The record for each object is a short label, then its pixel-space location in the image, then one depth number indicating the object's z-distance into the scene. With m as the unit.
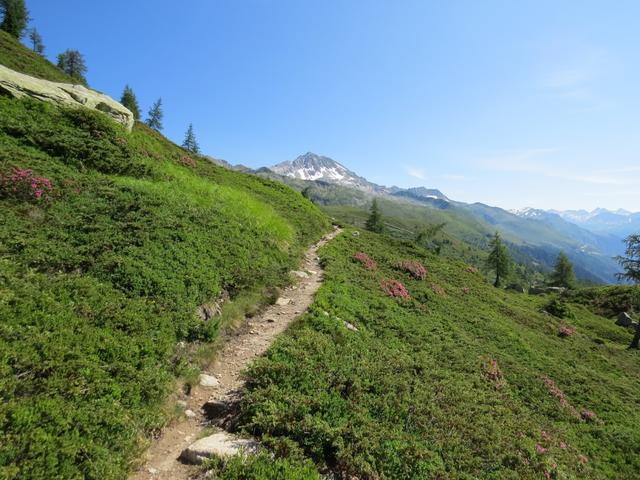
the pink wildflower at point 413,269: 31.70
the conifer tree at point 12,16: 78.06
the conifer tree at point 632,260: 38.22
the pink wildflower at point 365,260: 29.55
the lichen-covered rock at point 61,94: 23.09
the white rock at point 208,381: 10.48
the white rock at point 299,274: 21.86
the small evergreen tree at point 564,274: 84.06
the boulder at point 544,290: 75.43
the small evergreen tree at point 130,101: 86.69
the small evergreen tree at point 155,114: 108.75
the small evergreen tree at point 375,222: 98.96
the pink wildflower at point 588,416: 17.34
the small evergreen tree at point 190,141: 112.50
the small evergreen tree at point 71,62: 103.00
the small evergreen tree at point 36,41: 111.31
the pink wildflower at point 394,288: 25.09
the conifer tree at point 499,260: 77.25
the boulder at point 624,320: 48.69
